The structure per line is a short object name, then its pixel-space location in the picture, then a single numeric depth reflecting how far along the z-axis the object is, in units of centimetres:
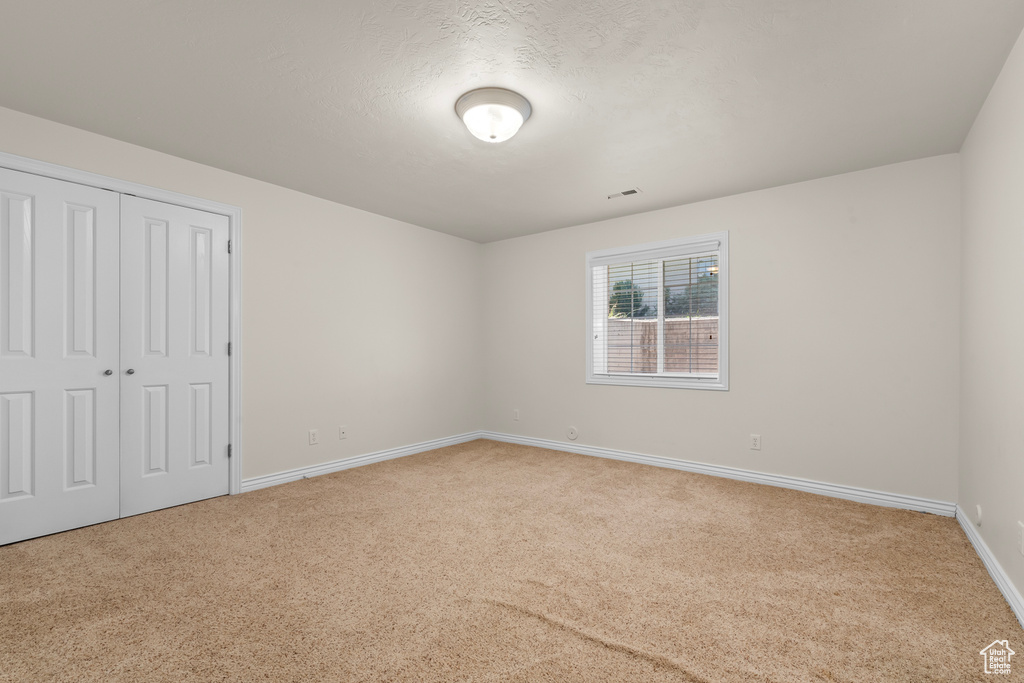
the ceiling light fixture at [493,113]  242
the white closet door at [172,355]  314
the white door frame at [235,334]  360
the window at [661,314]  422
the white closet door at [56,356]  270
